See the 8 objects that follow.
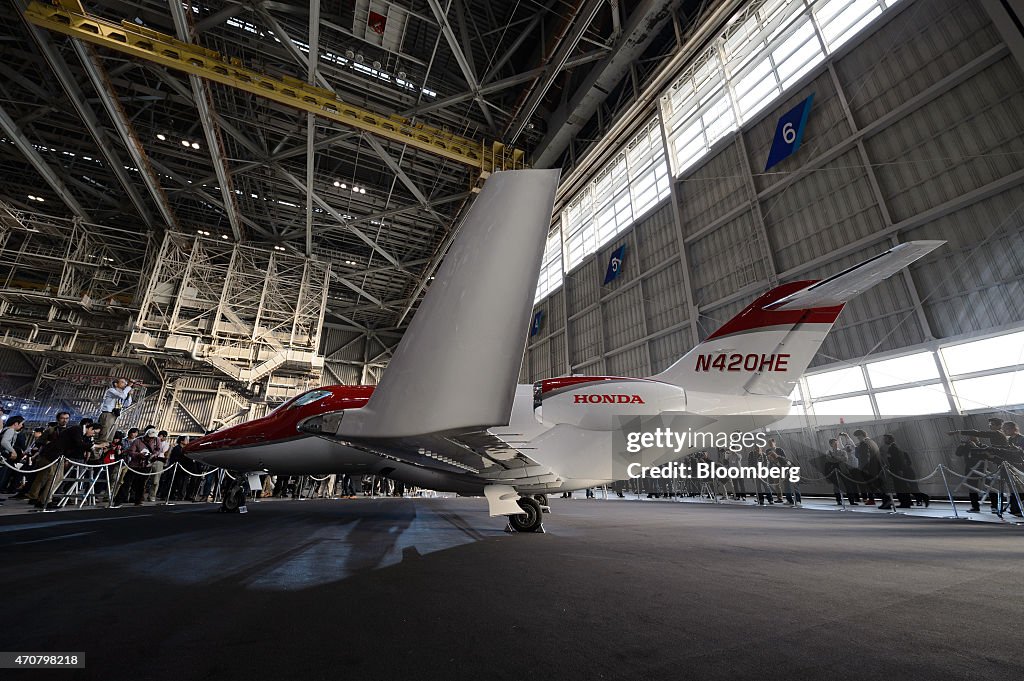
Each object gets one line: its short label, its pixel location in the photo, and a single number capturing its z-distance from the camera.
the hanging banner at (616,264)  18.33
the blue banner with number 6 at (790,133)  12.03
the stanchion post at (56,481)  6.18
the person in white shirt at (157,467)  8.97
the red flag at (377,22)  11.69
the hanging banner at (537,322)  24.34
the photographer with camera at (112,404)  11.89
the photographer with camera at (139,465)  8.10
